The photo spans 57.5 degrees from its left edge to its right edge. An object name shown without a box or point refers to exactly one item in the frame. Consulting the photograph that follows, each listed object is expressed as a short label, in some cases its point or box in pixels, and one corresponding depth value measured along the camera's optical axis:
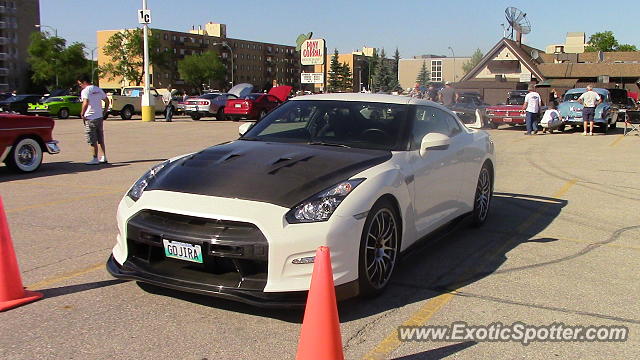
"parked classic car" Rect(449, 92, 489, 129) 23.25
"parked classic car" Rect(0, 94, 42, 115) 33.59
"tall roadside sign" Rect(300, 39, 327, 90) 39.88
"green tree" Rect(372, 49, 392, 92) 103.38
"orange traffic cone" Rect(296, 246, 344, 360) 3.01
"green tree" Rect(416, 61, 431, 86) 107.62
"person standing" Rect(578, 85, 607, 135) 21.09
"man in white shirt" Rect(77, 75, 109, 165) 11.65
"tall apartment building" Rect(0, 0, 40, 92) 100.00
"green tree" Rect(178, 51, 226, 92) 121.31
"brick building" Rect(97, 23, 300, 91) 125.38
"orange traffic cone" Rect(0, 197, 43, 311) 4.02
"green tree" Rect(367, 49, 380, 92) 126.84
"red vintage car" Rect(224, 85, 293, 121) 29.14
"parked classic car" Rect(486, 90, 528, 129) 23.45
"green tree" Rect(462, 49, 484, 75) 125.50
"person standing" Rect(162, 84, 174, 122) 29.11
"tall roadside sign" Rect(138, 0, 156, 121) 26.98
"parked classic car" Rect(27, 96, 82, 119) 32.03
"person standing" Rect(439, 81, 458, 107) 22.20
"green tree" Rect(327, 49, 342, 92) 127.56
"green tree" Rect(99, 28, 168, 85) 106.56
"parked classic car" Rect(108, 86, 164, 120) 31.36
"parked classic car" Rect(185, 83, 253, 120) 30.61
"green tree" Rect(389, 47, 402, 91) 104.00
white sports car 3.67
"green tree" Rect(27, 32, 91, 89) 91.94
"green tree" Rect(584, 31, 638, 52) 102.31
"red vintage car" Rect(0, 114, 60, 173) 10.45
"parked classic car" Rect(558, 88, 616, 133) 22.19
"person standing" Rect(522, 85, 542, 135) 21.17
